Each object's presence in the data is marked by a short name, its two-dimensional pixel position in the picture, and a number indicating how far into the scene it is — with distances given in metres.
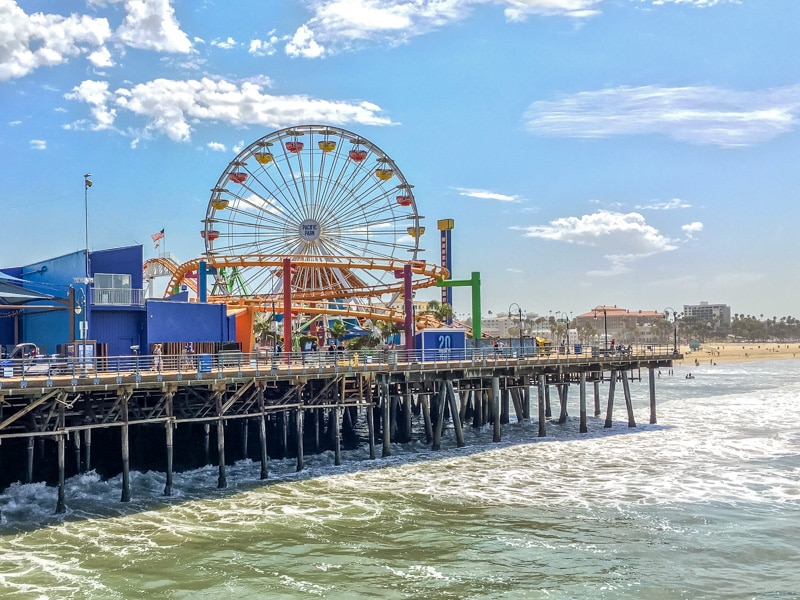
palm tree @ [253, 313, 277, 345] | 59.81
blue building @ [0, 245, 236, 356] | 36.44
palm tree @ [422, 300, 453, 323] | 71.81
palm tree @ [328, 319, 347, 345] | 60.02
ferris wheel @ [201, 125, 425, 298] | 59.06
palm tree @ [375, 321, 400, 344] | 62.12
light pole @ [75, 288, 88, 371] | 35.78
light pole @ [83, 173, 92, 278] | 34.59
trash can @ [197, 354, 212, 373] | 31.26
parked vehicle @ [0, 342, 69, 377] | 26.94
